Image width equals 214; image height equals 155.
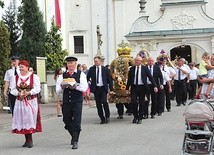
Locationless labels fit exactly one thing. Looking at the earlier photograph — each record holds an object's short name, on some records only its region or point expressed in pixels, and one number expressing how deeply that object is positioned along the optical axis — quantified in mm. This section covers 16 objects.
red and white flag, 34594
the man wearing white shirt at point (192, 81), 23594
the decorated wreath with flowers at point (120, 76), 14984
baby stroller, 7891
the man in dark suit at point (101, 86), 14586
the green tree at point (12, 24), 30797
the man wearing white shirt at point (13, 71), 14977
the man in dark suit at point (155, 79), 15922
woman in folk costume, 10562
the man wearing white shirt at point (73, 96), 10469
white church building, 32781
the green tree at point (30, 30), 28141
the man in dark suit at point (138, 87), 14250
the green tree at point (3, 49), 20673
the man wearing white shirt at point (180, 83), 20422
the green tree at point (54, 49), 30750
